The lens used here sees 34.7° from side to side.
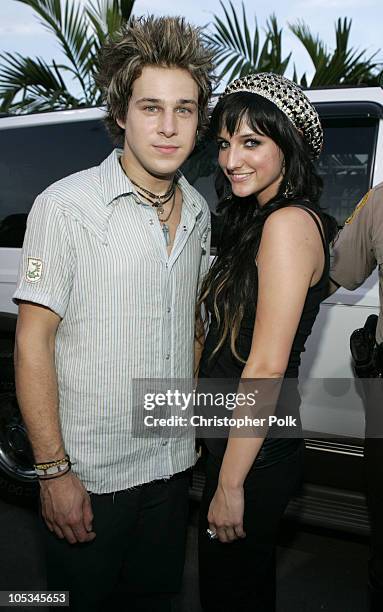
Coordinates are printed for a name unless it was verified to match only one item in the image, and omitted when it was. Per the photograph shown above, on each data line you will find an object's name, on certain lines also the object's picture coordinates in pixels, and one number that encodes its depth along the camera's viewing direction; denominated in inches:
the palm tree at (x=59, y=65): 250.1
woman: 61.9
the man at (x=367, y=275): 78.8
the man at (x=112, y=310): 61.7
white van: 106.0
